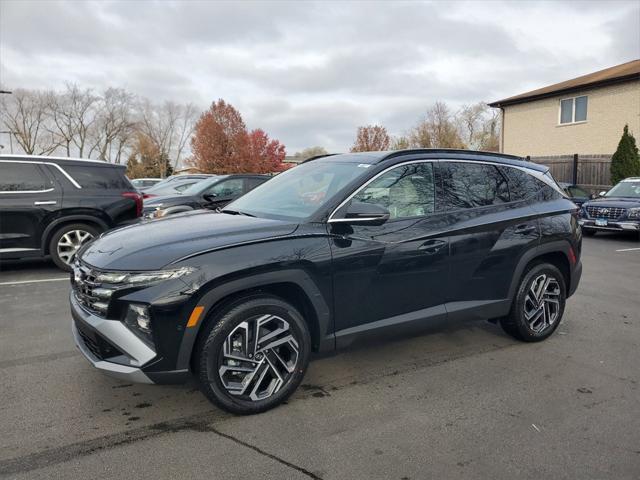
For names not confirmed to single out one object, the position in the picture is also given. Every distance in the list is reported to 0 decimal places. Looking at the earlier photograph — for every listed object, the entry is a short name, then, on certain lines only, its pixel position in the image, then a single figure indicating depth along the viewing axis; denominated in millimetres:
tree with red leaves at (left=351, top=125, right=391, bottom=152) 57969
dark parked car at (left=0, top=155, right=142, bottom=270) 7484
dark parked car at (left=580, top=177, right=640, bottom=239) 12305
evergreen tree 20984
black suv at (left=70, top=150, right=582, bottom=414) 3012
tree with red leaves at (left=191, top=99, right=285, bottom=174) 57969
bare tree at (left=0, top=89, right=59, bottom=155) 60750
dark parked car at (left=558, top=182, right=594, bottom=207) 16719
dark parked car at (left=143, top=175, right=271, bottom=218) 10086
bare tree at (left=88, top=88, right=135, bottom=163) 65688
